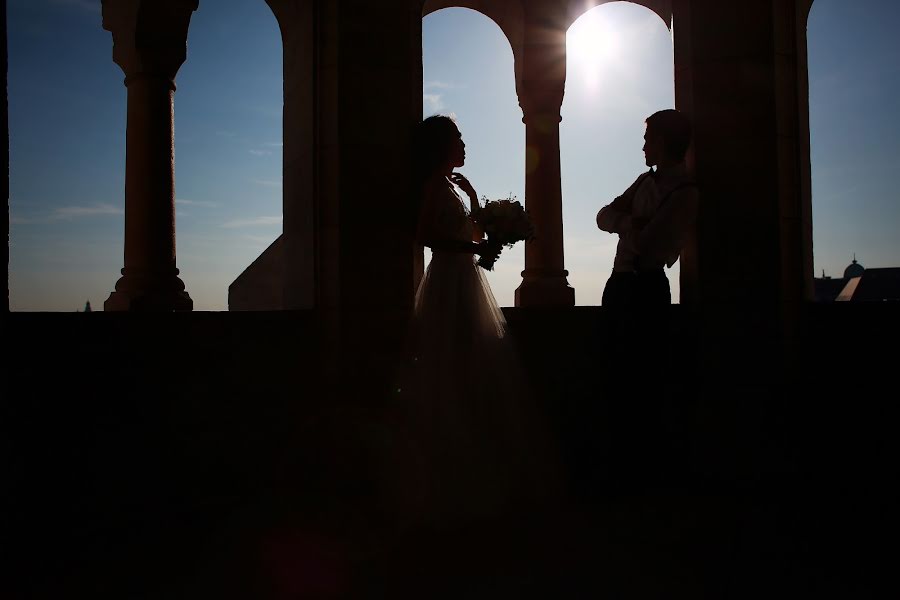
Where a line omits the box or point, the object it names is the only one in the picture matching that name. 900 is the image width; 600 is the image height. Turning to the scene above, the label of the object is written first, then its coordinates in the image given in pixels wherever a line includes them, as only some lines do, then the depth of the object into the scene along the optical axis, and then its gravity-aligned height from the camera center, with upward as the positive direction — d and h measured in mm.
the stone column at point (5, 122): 3314 +1022
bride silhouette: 3990 -432
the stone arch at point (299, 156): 4730 +1225
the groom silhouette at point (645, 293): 4105 +139
